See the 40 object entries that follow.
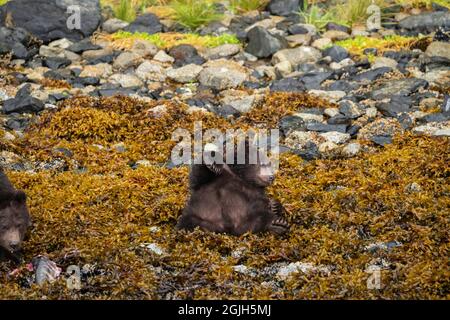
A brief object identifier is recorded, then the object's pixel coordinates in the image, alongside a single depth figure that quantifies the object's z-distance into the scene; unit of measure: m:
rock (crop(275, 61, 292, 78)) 12.08
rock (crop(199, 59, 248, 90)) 11.42
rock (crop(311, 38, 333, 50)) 13.32
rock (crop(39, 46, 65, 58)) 13.06
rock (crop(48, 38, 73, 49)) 13.64
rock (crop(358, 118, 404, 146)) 8.68
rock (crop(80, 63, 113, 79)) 12.02
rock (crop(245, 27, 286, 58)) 12.89
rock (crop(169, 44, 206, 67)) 12.63
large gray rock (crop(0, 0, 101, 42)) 13.95
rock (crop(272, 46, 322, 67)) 12.64
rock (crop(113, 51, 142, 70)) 12.52
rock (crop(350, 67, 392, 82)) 11.45
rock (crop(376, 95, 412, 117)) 9.63
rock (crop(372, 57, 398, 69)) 12.00
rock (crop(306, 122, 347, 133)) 9.17
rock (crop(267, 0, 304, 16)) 15.37
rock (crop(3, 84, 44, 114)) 9.99
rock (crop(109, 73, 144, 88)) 11.53
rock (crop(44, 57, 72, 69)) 12.51
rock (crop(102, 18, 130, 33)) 14.61
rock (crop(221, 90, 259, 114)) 10.20
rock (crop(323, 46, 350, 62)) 12.62
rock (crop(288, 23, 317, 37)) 14.08
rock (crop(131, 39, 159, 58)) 13.05
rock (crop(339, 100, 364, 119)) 9.62
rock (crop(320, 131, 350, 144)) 8.83
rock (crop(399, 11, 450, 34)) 14.14
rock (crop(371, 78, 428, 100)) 10.44
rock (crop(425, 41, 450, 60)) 12.26
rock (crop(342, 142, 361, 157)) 8.27
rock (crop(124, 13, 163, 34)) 14.48
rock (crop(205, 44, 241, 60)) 13.02
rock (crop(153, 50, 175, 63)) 12.71
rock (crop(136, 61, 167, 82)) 11.85
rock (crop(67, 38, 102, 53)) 13.36
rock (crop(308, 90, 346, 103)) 10.52
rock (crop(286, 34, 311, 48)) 13.48
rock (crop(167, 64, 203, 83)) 11.80
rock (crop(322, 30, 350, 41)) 13.92
